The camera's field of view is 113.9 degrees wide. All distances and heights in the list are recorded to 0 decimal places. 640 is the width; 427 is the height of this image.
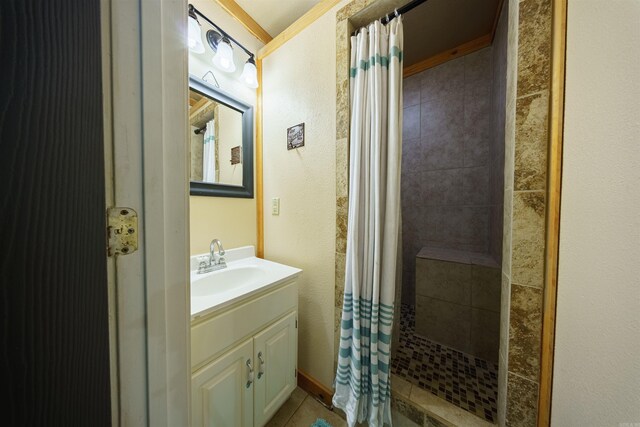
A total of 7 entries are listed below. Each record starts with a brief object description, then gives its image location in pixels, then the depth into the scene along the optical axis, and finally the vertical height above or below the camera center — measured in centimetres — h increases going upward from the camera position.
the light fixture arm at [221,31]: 108 +104
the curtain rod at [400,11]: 98 +96
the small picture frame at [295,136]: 127 +45
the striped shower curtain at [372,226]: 98 -8
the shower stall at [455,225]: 132 -13
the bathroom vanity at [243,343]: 75 -57
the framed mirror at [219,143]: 121 +41
